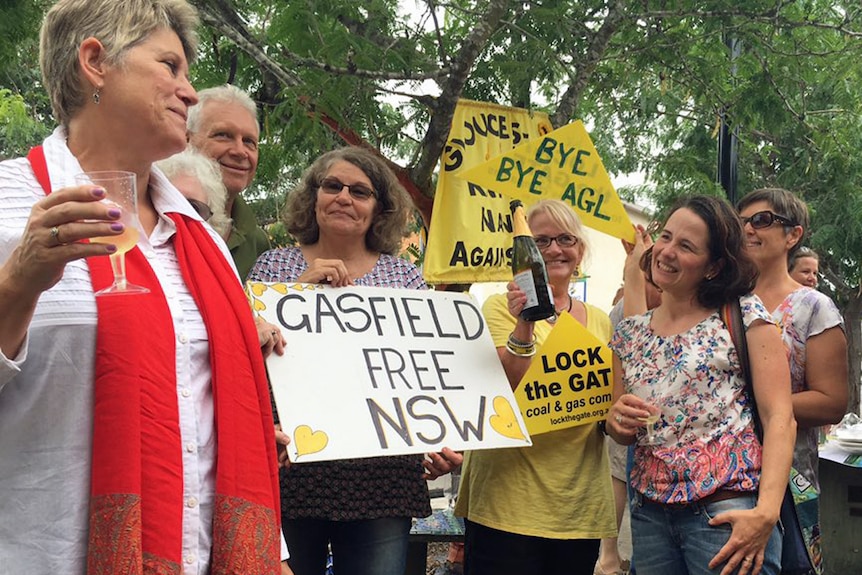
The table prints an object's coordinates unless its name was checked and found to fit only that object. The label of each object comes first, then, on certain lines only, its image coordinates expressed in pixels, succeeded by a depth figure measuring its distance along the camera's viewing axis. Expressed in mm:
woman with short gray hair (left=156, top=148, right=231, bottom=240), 2867
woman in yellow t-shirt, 3283
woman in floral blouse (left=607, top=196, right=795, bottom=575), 2797
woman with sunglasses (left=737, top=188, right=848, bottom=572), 3463
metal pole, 6730
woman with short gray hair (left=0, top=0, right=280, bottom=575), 1613
